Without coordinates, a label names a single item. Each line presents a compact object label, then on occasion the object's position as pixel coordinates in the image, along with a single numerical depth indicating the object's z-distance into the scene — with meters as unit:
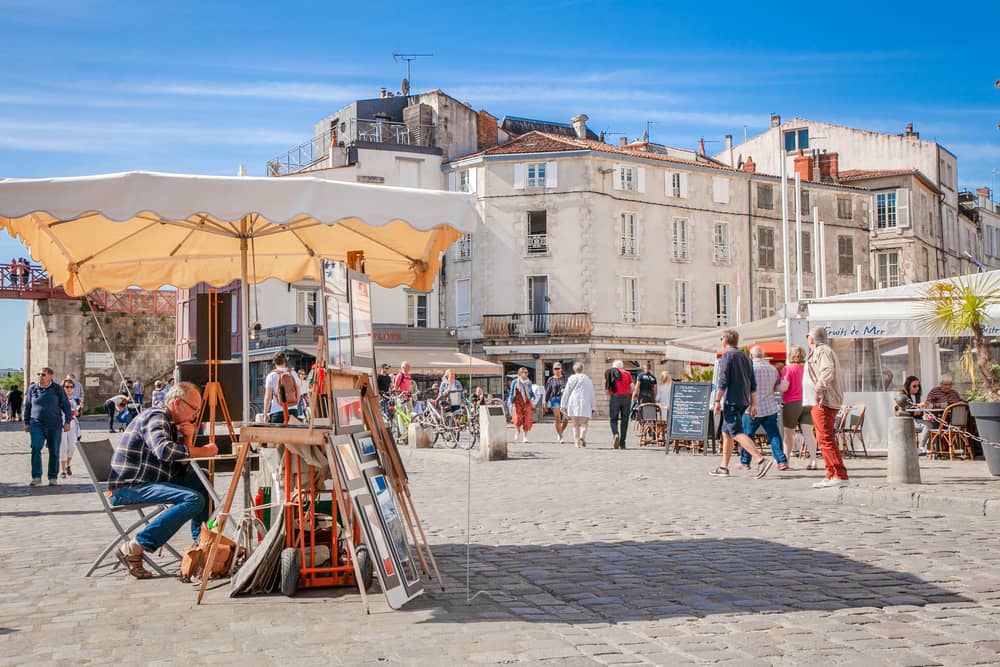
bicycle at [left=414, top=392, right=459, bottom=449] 20.80
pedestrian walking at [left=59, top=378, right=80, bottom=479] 14.77
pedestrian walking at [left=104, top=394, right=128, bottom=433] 31.78
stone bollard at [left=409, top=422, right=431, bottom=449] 20.50
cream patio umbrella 5.83
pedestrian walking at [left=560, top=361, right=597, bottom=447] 20.34
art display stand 5.76
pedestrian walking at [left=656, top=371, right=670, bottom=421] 22.47
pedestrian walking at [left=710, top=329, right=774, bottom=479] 12.98
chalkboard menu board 17.39
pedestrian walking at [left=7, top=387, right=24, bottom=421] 46.12
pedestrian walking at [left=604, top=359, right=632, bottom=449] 19.39
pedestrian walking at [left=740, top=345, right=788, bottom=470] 13.73
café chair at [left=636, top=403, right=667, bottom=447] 19.72
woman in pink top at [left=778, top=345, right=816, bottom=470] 14.66
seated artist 6.60
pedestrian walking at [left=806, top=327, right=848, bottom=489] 11.06
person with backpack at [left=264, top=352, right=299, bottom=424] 11.84
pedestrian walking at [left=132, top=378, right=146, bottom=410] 40.56
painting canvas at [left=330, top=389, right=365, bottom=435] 5.66
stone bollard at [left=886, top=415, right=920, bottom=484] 11.17
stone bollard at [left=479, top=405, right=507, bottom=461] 17.47
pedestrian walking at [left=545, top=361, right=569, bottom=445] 22.52
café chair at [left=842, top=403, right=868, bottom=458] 15.95
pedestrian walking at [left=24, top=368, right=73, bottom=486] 13.77
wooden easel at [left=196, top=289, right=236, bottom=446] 7.88
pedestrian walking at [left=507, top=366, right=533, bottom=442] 23.52
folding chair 6.71
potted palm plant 12.11
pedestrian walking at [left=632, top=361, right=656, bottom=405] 22.39
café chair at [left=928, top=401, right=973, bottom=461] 15.19
